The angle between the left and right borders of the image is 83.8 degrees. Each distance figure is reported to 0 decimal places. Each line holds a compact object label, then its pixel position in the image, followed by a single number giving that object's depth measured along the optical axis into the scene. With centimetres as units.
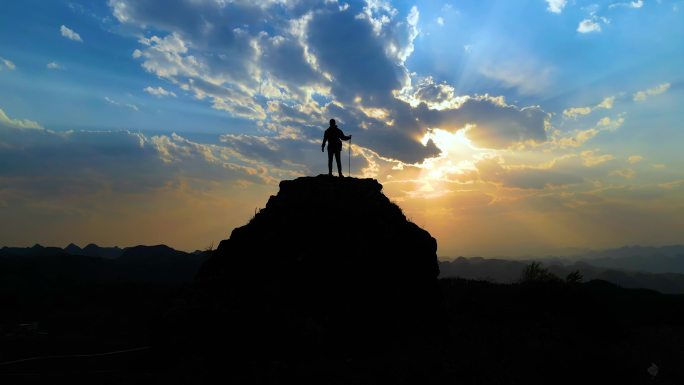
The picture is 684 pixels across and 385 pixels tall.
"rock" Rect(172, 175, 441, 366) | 1233
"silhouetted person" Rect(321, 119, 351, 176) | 1823
